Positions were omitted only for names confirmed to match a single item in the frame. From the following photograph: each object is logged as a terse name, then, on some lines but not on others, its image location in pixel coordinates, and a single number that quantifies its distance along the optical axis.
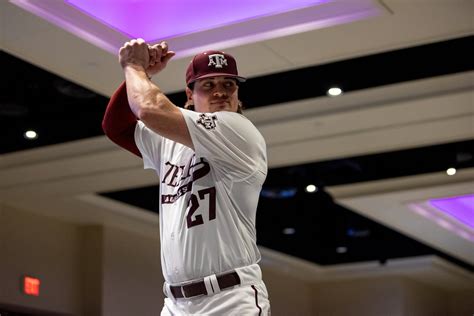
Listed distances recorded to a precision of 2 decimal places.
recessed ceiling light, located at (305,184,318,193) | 10.38
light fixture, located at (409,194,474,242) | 10.86
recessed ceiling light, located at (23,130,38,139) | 7.95
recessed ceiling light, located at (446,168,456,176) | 9.55
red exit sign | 10.05
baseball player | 2.51
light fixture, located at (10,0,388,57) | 5.82
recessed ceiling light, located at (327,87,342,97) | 7.19
